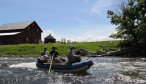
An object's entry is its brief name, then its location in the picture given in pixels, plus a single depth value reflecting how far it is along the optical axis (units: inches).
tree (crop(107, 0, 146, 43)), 768.7
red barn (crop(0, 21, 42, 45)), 1013.0
